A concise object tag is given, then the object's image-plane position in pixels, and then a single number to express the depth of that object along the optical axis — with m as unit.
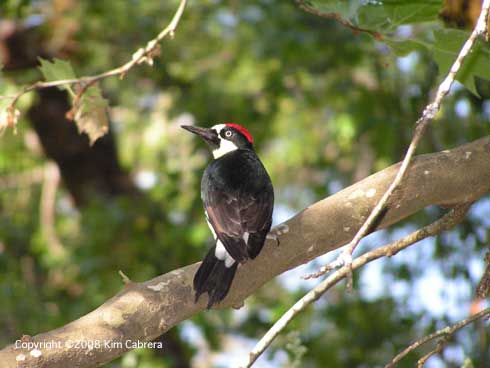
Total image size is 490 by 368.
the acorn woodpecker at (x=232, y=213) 5.97
